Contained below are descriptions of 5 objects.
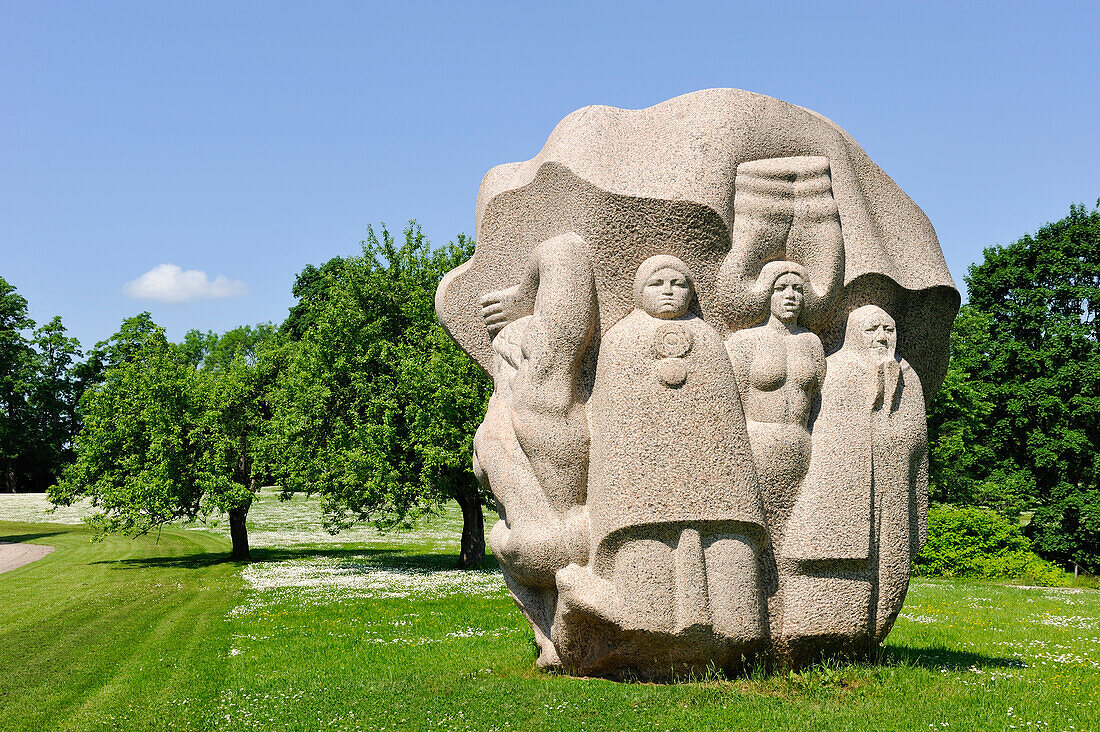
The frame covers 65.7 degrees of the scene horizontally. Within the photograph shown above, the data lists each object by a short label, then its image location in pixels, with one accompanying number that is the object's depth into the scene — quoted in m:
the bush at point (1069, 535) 25.50
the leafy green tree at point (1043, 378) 25.69
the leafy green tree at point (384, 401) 20.12
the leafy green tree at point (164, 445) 23.05
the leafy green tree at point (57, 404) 47.22
